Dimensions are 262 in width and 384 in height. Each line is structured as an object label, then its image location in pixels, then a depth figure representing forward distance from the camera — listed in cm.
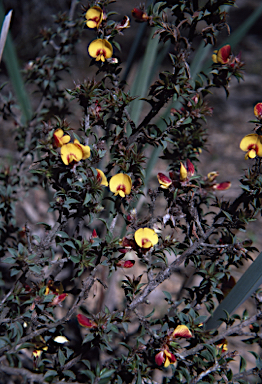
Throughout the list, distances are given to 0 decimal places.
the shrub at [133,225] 57
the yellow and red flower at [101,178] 57
